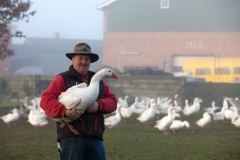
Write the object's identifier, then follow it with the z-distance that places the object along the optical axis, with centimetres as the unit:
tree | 1981
